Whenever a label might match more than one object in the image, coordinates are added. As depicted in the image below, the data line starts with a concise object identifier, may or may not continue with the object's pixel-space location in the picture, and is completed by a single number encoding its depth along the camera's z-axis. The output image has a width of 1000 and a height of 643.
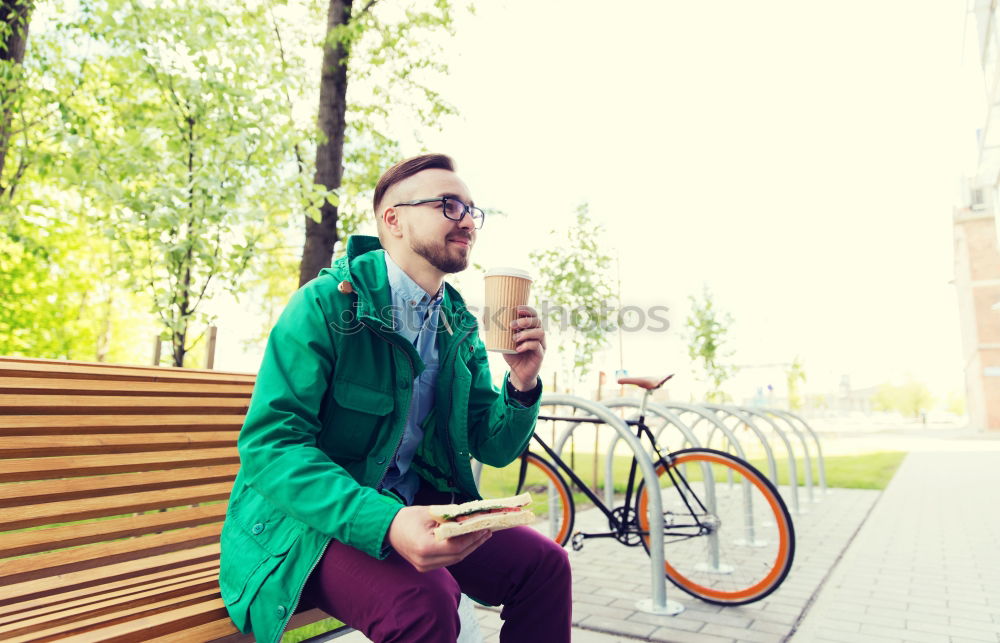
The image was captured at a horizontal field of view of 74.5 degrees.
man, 1.44
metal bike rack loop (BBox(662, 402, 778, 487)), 4.65
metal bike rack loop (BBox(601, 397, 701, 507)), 4.18
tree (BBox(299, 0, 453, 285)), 6.54
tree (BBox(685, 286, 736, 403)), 15.03
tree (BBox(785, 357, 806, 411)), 27.75
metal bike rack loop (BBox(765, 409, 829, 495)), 6.93
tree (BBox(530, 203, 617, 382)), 8.71
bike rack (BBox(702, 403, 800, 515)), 5.61
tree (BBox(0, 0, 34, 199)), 5.32
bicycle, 3.48
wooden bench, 1.67
